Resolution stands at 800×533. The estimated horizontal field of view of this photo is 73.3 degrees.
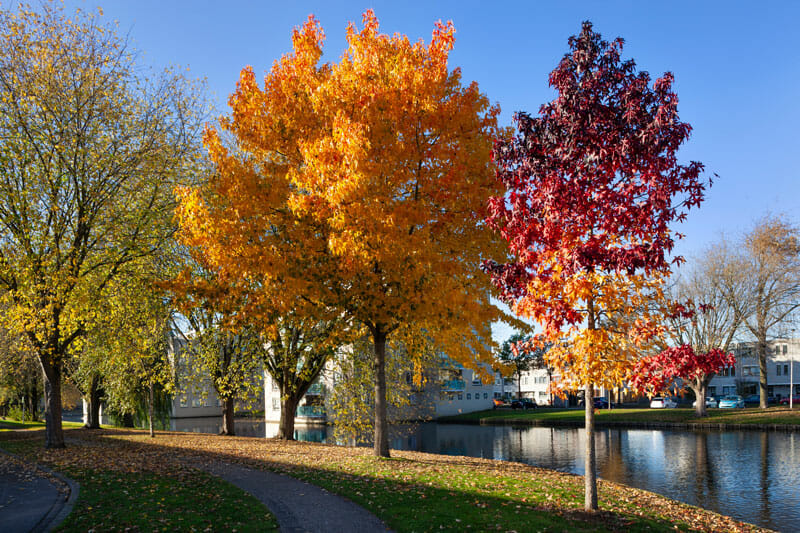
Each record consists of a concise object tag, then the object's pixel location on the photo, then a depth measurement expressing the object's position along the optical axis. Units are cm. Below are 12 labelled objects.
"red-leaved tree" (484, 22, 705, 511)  977
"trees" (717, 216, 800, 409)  4555
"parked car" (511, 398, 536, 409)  7414
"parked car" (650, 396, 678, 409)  6606
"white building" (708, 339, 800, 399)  8469
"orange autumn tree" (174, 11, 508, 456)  1417
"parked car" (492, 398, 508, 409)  7475
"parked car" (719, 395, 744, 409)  6257
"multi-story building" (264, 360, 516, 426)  6084
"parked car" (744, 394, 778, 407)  6703
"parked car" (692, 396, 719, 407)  6616
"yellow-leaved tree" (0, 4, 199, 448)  1872
